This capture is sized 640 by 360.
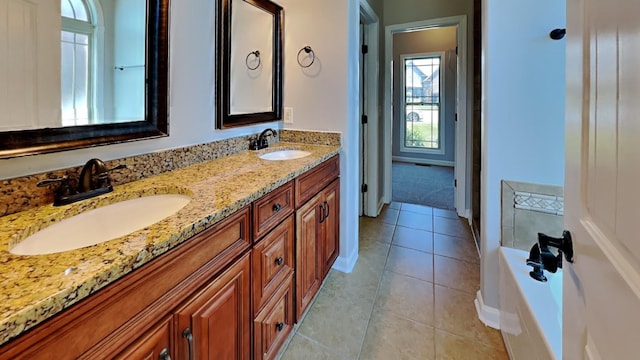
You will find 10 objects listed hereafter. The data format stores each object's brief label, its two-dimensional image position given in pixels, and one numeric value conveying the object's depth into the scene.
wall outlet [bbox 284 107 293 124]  2.43
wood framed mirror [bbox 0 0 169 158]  0.97
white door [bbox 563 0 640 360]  0.44
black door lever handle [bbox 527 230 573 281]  0.70
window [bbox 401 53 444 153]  6.27
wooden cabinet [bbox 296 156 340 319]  1.67
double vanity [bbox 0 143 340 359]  0.58
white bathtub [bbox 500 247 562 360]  1.14
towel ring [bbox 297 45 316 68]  2.30
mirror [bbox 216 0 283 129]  1.82
